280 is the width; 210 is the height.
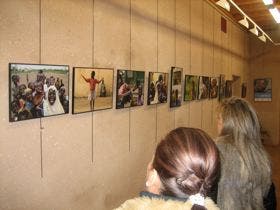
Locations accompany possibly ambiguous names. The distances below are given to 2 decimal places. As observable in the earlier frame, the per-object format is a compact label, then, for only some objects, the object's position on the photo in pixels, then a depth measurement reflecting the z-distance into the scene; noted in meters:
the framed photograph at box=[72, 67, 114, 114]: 3.37
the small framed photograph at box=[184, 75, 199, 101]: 6.34
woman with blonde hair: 2.36
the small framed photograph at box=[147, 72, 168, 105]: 4.93
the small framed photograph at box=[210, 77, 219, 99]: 8.00
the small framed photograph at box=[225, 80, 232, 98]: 9.43
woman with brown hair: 1.35
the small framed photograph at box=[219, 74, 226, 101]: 8.78
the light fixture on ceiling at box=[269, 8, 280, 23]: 6.04
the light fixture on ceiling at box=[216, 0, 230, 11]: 4.41
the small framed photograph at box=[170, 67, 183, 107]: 5.68
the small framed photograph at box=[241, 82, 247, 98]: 11.59
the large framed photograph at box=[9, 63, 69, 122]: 2.63
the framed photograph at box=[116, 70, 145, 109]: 4.12
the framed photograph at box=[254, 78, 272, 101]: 12.21
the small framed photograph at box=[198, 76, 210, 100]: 7.14
